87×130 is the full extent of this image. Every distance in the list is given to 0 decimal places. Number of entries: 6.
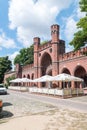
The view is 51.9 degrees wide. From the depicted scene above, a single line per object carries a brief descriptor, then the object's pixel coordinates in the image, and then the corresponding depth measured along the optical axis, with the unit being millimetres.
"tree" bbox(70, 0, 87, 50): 7858
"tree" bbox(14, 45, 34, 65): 31433
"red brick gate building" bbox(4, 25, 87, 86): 13733
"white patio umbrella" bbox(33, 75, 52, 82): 13173
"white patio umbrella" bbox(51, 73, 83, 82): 10909
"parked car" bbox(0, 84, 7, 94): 13044
